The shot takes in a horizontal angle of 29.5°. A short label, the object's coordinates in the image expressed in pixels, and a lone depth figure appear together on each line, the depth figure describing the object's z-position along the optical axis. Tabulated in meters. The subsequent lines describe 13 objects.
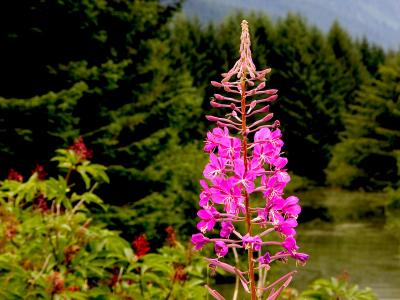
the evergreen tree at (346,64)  52.56
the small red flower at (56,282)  3.20
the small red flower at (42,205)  4.06
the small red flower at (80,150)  4.13
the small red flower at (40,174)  4.54
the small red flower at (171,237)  3.93
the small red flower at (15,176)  4.62
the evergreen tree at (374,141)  40.12
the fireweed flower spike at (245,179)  1.66
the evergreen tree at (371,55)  59.56
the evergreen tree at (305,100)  47.06
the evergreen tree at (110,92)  13.46
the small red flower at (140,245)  3.40
